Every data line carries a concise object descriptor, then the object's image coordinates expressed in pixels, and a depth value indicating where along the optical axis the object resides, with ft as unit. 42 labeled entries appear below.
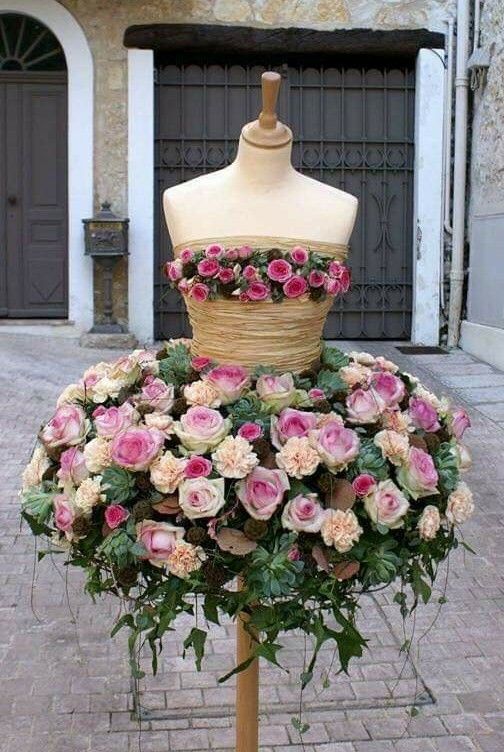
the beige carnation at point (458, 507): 6.30
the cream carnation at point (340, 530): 5.75
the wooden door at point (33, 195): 27.35
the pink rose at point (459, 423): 6.92
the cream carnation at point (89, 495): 5.96
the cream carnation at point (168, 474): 5.80
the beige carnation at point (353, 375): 6.72
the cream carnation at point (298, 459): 5.81
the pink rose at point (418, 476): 6.01
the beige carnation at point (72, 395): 6.91
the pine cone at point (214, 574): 5.89
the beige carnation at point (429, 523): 6.00
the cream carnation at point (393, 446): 6.05
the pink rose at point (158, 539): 5.83
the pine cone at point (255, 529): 5.75
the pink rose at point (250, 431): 5.96
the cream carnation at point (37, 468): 6.61
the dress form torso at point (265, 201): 6.80
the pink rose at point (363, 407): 6.24
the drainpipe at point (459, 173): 26.94
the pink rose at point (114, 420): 6.15
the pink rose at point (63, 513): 6.08
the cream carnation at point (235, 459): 5.77
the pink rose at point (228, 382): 6.25
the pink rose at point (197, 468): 5.82
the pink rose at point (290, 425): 6.02
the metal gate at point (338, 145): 27.66
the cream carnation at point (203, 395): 6.21
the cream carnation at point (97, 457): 6.04
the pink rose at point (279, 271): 6.46
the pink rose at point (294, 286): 6.48
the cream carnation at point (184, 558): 5.79
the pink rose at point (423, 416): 6.63
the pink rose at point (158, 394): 6.36
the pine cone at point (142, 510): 5.91
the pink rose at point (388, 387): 6.59
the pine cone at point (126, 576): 6.05
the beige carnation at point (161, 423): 6.10
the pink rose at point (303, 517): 5.76
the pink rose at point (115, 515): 5.90
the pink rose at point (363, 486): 5.88
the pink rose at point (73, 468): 6.15
